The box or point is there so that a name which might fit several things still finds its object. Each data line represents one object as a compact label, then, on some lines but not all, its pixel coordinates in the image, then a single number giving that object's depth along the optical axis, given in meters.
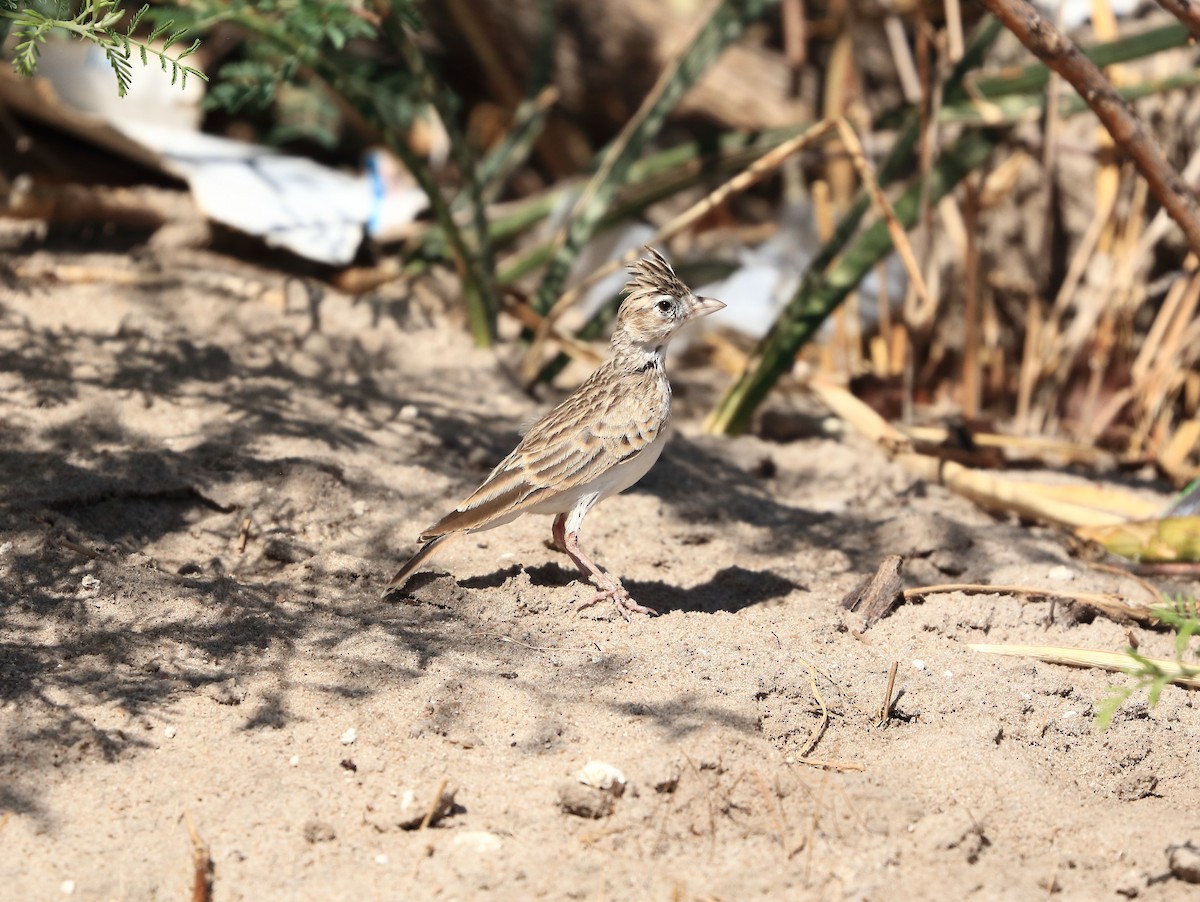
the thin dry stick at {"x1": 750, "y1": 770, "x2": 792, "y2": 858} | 5.84
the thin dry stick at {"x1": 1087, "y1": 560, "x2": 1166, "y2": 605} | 8.40
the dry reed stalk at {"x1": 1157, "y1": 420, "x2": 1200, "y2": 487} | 11.27
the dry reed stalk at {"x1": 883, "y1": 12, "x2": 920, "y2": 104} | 13.32
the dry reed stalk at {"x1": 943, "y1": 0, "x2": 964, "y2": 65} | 10.84
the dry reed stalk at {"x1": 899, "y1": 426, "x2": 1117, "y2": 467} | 11.10
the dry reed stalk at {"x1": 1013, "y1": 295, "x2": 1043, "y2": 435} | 12.24
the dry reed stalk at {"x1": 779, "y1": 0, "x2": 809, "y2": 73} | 15.04
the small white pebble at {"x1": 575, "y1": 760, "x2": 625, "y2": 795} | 5.98
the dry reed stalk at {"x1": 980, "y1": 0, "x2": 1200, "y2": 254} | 7.94
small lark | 7.61
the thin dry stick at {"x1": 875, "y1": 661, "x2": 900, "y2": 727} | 6.81
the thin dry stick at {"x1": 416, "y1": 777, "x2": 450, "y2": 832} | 5.81
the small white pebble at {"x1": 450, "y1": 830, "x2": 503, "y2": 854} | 5.71
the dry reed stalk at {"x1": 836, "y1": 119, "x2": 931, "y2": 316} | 9.73
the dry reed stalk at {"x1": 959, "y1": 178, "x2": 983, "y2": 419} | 11.62
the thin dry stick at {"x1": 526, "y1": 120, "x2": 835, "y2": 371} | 9.98
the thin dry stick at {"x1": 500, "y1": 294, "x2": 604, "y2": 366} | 10.83
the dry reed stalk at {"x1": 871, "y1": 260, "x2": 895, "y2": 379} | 12.82
